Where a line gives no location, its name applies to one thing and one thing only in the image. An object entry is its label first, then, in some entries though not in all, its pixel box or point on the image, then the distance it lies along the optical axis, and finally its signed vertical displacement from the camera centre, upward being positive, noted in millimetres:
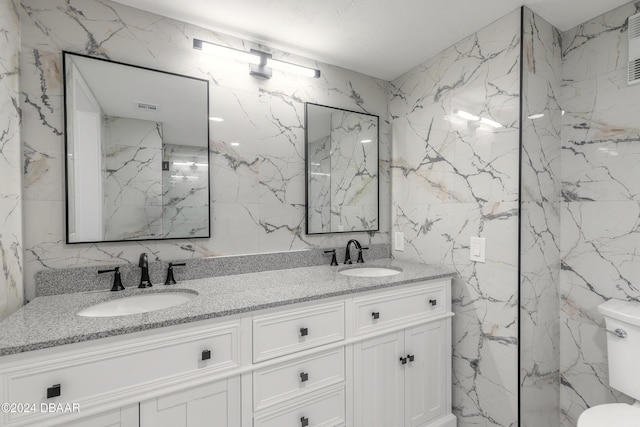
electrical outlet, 2301 -226
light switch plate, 1744 -218
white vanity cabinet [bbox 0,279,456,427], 964 -633
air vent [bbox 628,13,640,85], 1498 +820
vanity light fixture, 1659 +911
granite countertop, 962 -383
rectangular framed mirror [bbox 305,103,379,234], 2062 +302
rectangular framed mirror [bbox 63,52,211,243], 1450 +307
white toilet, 1271 -715
